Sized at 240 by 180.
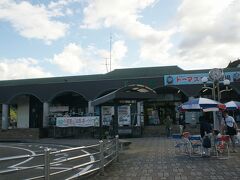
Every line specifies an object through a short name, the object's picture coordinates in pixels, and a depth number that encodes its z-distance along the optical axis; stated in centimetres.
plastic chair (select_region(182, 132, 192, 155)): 790
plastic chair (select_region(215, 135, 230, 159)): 751
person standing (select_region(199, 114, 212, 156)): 768
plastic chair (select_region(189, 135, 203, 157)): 767
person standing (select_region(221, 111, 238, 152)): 833
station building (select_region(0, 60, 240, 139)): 1688
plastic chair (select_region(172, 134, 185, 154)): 814
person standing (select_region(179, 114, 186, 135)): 1494
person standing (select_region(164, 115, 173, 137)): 1533
